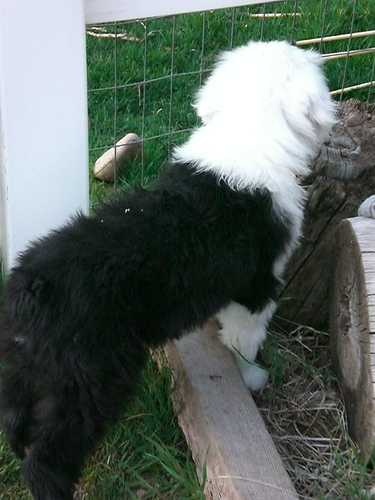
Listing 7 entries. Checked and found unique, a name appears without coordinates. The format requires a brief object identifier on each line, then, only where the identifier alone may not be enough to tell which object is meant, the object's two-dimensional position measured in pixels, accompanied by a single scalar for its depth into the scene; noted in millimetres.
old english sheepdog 2141
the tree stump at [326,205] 2896
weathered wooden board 2254
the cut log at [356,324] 2459
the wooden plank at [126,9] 2480
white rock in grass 3795
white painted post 2363
